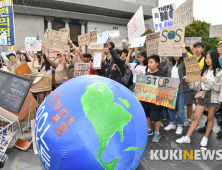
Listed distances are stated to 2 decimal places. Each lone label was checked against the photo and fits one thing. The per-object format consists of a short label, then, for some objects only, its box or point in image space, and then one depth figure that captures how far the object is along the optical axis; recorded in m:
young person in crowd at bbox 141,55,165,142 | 3.97
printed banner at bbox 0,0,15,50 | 8.31
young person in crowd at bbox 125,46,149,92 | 4.56
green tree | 30.06
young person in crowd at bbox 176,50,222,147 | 3.56
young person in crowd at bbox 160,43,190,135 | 4.29
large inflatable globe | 1.99
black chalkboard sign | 3.76
